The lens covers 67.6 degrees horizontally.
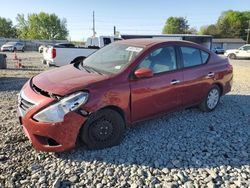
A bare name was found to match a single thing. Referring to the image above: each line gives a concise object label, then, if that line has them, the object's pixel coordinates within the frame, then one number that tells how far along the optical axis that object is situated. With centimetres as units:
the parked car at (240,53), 2100
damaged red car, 255
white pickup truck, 930
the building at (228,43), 4845
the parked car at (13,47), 2717
